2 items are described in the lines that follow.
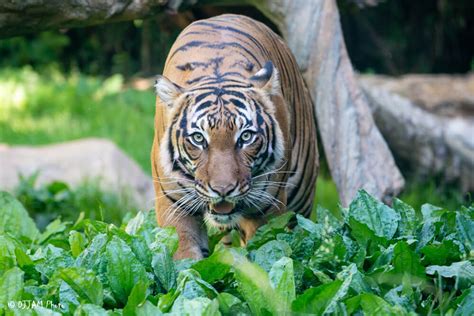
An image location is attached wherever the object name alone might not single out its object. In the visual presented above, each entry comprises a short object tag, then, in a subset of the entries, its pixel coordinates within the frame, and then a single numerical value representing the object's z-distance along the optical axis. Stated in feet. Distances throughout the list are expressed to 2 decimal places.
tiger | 26.43
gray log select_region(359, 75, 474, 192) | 51.42
